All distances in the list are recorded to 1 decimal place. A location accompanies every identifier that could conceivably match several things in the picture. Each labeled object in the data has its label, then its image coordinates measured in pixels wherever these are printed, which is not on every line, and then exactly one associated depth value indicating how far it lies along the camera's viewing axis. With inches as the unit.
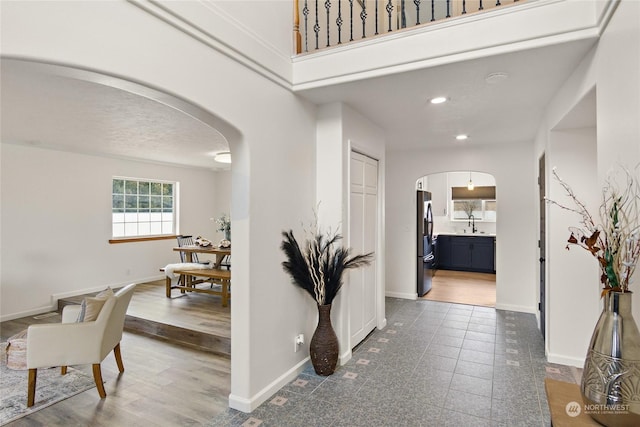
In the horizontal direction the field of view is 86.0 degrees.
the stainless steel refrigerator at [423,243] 236.1
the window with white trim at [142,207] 264.2
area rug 108.7
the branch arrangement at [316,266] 120.2
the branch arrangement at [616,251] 51.4
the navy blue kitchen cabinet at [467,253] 323.0
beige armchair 108.5
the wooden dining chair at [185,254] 246.1
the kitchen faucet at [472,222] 352.5
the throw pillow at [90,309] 117.7
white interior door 146.4
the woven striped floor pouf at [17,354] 123.6
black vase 121.6
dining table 218.8
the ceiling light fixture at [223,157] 222.2
